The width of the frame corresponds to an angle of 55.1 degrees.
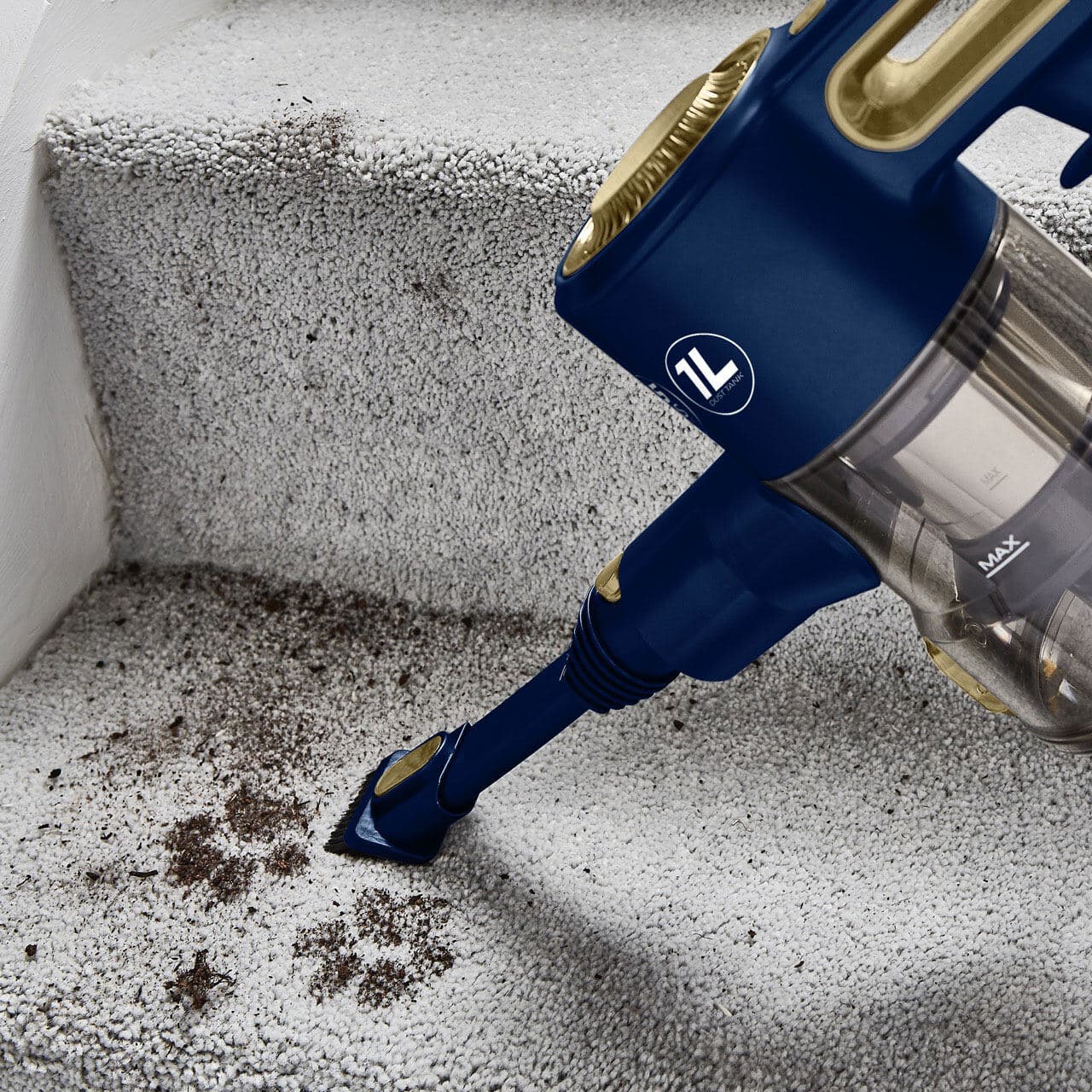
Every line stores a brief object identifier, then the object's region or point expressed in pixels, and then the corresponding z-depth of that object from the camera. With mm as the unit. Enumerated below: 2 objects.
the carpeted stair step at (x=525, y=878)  548
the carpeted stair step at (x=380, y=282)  653
